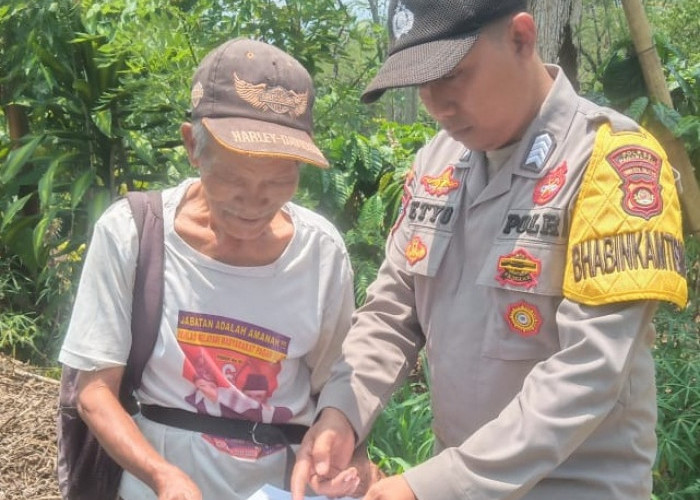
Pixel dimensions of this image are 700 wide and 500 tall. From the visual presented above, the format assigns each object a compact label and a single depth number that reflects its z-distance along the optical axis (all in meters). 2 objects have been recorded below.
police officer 1.57
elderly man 1.98
